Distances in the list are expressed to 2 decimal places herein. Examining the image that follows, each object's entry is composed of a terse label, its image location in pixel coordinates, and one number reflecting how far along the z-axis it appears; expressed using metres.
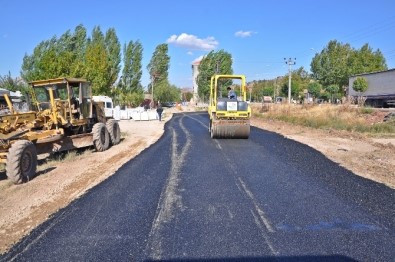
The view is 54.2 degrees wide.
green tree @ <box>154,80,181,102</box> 78.31
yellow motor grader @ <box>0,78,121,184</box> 9.40
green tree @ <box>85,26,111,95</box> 38.09
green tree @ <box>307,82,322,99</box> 68.62
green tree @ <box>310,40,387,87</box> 57.47
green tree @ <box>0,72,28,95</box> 45.31
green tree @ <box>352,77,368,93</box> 47.97
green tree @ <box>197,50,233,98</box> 74.81
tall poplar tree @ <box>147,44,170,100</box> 75.00
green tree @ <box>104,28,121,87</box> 50.43
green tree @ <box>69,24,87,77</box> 42.59
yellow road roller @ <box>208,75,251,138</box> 16.14
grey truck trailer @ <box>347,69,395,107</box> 42.89
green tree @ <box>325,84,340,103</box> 58.09
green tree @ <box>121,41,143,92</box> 57.30
